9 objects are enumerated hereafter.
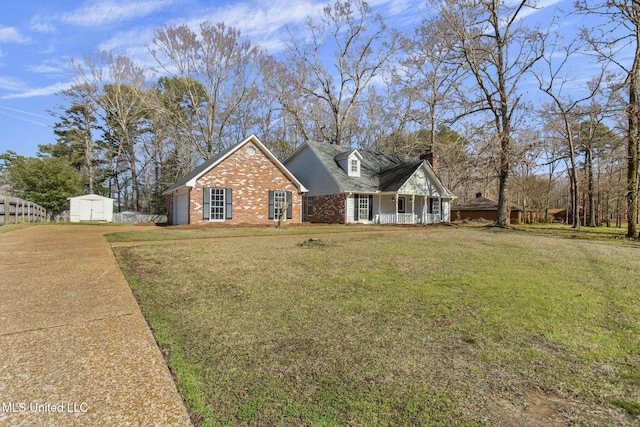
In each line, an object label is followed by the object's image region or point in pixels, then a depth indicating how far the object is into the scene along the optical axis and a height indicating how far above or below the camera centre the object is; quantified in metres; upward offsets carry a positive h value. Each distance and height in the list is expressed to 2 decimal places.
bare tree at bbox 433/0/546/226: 17.48 +8.77
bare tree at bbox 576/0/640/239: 13.55 +4.36
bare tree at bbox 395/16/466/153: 18.75 +9.56
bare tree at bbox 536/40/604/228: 22.75 +7.50
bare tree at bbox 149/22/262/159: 24.88 +10.68
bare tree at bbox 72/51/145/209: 27.86 +9.23
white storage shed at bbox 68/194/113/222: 25.30 +0.05
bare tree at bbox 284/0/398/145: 27.09 +11.17
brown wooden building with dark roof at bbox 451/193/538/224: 33.97 +0.22
